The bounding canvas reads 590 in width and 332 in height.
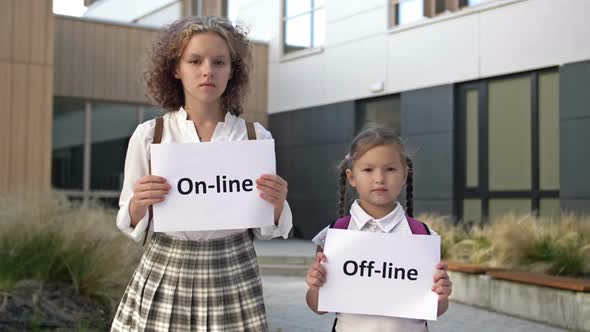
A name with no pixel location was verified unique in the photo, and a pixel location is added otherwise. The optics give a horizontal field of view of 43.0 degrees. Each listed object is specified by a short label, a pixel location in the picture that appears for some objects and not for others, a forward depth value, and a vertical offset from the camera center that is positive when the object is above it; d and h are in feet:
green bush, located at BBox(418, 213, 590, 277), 23.93 -2.28
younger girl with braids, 8.03 -0.32
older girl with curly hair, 7.39 -0.56
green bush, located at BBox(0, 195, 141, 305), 17.16 -1.83
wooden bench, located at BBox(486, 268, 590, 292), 20.03 -2.85
